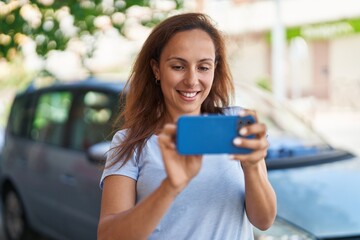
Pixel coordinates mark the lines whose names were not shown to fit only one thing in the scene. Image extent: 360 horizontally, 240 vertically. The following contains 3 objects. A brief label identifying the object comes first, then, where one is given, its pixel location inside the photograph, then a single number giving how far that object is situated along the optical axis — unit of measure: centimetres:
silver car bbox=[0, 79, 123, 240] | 440
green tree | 479
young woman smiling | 169
